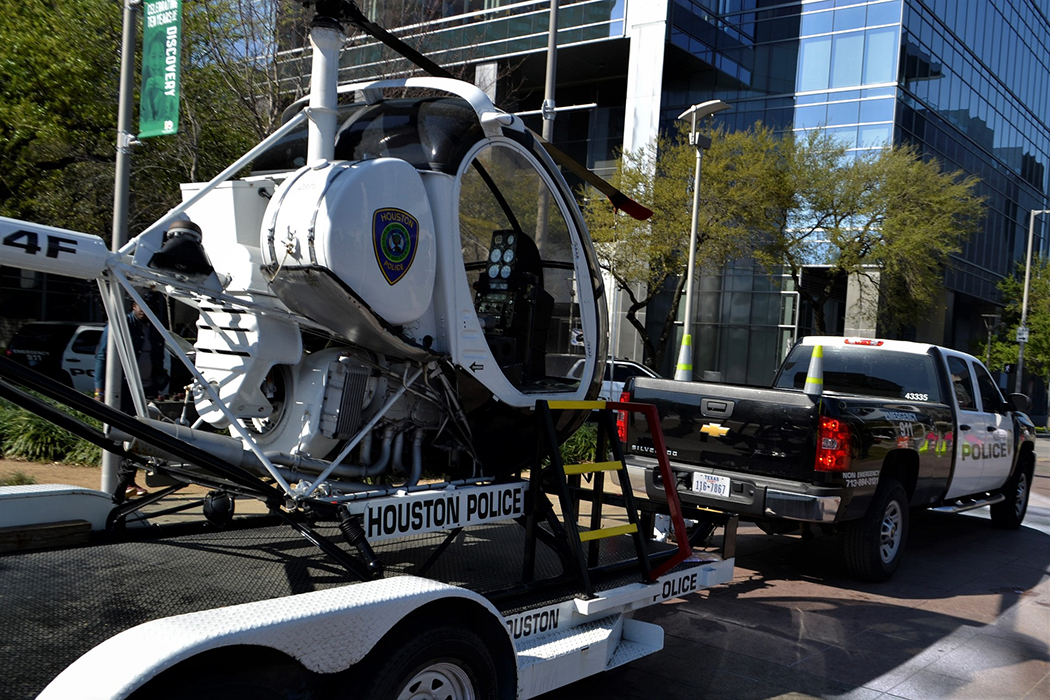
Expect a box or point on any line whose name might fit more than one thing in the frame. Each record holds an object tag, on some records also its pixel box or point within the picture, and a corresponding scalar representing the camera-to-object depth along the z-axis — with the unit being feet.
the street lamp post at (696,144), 61.05
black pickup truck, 23.36
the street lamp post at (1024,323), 112.06
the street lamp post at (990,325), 116.47
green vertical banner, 23.80
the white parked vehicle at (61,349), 56.03
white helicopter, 13.03
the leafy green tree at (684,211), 80.84
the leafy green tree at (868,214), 87.10
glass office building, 102.37
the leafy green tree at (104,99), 42.19
